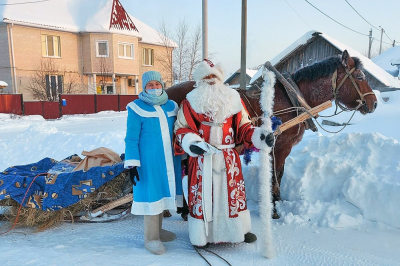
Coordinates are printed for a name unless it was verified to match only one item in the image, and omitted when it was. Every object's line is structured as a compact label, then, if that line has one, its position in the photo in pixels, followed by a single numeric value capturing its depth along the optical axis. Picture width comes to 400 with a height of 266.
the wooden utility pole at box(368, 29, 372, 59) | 33.50
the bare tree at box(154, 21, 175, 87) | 23.67
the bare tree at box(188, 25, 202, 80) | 20.70
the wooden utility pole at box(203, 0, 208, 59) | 7.00
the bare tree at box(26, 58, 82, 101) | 18.50
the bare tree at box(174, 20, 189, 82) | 21.56
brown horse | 3.49
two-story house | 17.83
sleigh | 3.01
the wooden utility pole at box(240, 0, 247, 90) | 7.20
